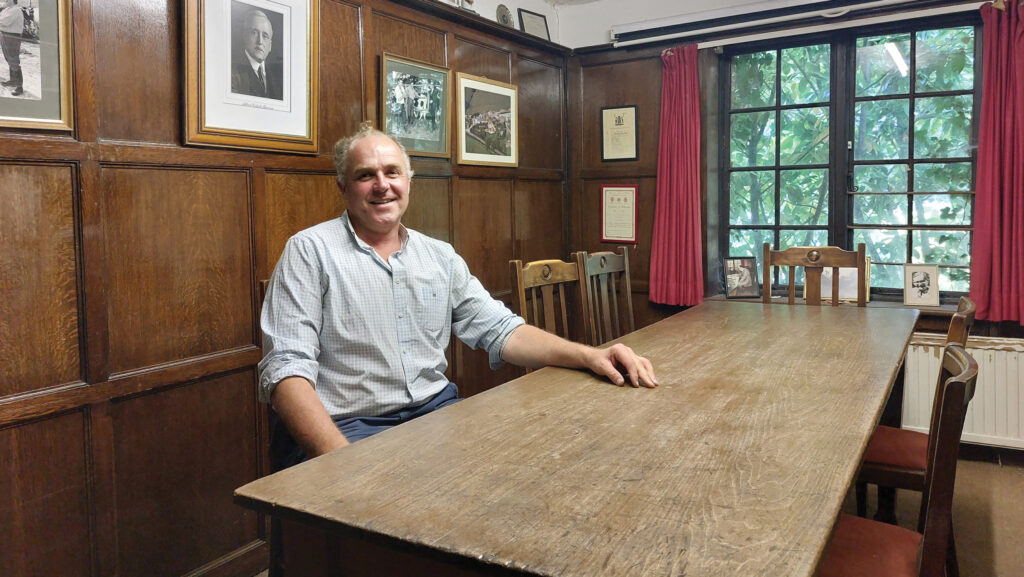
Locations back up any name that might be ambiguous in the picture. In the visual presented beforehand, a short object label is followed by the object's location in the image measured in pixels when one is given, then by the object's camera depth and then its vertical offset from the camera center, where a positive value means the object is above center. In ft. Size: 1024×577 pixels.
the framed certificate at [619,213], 13.71 +0.75
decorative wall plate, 12.62 +4.16
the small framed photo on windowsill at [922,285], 11.44 -0.55
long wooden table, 2.74 -1.08
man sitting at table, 5.44 -0.60
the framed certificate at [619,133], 13.57 +2.26
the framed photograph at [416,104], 9.81 +2.12
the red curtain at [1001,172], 10.53 +1.16
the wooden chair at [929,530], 3.76 -1.68
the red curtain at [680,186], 12.73 +1.19
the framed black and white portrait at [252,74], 7.29 +1.95
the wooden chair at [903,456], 5.98 -1.86
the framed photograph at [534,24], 13.12 +4.23
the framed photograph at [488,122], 11.30 +2.14
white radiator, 10.77 -2.08
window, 11.62 +1.79
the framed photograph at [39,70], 5.90 +1.55
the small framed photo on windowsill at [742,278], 12.80 -0.46
